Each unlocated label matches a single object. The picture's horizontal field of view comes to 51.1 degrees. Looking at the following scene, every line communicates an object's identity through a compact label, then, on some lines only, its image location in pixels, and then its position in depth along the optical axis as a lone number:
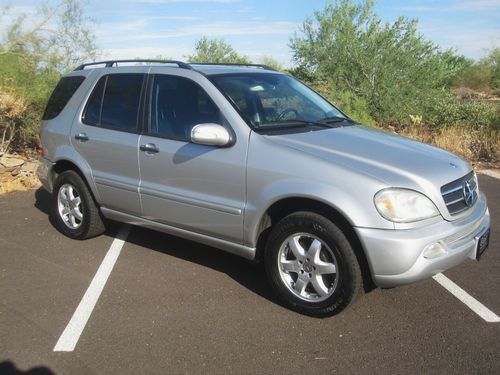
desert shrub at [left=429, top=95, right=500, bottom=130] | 11.51
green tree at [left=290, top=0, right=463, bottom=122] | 12.51
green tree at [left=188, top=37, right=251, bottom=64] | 16.33
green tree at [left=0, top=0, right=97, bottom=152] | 8.73
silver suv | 3.45
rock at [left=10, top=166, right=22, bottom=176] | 8.48
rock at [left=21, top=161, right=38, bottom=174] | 8.58
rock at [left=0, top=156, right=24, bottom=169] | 8.48
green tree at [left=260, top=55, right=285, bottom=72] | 22.95
